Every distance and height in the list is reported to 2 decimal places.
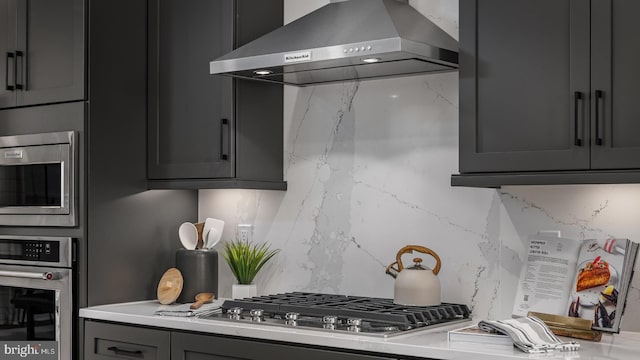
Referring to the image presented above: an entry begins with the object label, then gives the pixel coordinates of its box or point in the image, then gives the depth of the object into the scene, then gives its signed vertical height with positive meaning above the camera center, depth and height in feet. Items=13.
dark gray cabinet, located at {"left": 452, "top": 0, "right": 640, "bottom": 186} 7.95 +0.95
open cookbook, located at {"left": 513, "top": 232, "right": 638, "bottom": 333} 8.39 -0.95
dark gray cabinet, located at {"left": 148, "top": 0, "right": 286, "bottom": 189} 11.17 +1.11
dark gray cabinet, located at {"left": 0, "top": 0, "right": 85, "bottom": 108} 11.27 +1.86
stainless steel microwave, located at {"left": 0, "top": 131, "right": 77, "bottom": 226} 11.18 +0.08
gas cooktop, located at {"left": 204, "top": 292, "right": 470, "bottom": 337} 8.88 -1.45
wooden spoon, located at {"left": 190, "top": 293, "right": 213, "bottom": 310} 10.90 -1.52
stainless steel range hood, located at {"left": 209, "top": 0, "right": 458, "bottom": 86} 9.18 +1.58
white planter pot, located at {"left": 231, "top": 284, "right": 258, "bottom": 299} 11.55 -1.46
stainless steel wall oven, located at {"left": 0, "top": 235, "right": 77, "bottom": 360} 11.07 -1.44
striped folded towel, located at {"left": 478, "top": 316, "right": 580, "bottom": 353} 7.59 -1.38
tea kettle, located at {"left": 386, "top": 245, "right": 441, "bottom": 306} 9.67 -1.14
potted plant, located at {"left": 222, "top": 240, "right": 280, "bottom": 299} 11.57 -1.13
